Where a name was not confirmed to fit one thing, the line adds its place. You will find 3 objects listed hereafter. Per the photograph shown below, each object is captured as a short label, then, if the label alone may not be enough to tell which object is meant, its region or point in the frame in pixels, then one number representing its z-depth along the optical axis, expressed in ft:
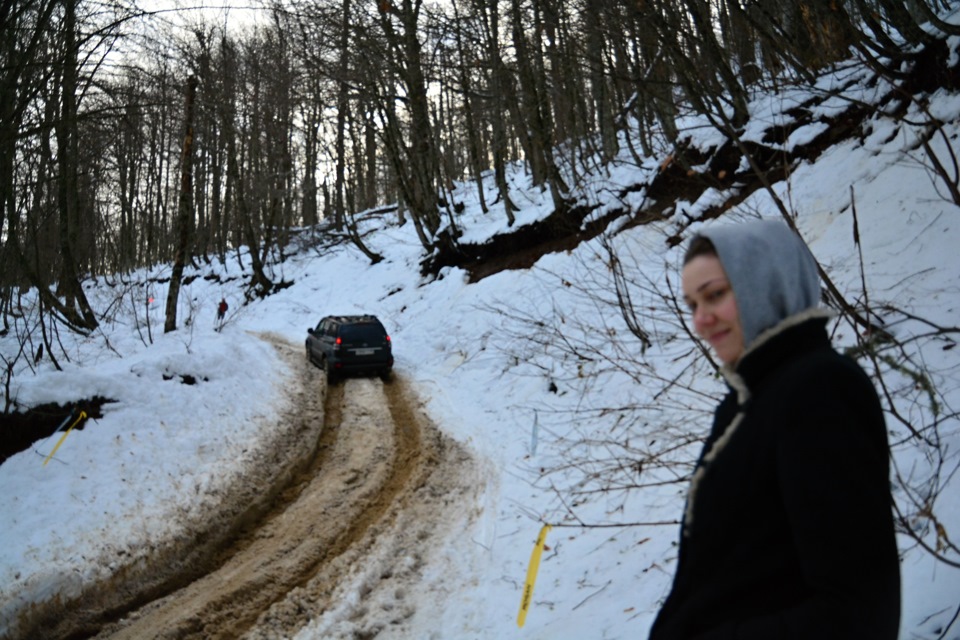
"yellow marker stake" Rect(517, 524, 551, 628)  14.20
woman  4.21
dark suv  53.62
